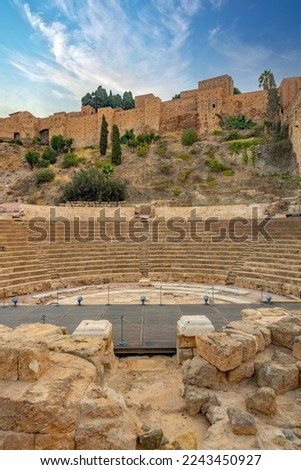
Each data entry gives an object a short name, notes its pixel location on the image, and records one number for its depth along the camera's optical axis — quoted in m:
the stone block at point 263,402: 3.37
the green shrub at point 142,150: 42.59
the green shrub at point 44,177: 40.03
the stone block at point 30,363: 3.21
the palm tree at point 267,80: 46.25
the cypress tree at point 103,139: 47.66
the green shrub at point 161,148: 42.53
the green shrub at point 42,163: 47.22
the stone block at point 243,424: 3.01
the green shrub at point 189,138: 43.59
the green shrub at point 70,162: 45.09
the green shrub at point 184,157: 38.85
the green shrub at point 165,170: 37.38
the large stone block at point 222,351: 3.99
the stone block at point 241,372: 4.08
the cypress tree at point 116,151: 42.16
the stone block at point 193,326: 5.00
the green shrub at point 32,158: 47.34
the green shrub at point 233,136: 41.91
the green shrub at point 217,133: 45.41
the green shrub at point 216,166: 34.75
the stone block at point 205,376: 4.02
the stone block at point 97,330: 5.03
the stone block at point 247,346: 4.18
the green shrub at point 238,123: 45.41
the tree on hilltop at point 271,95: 43.06
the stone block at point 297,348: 4.28
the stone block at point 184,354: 4.97
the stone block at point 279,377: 3.86
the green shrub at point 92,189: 25.58
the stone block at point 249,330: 4.58
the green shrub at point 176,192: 31.02
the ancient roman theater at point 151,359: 2.82
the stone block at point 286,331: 4.61
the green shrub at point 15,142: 54.59
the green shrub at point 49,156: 48.66
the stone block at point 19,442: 2.65
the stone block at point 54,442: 2.66
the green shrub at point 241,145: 36.56
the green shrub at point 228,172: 33.67
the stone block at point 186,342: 5.04
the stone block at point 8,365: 3.21
